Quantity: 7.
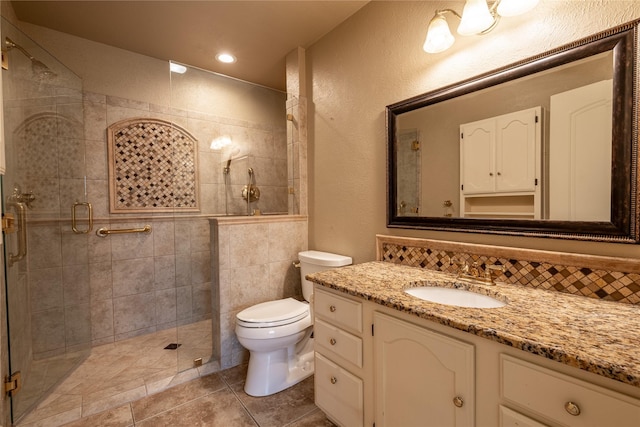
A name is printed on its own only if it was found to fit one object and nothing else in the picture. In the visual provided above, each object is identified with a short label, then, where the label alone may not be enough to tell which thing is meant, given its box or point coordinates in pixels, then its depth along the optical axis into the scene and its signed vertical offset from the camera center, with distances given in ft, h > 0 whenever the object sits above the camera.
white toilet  5.60 -2.69
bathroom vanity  2.23 -1.49
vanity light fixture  3.74 +2.68
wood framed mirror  3.29 +0.83
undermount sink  3.98 -1.32
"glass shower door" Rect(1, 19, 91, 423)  5.22 -0.18
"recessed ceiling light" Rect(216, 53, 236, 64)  8.09 +4.40
